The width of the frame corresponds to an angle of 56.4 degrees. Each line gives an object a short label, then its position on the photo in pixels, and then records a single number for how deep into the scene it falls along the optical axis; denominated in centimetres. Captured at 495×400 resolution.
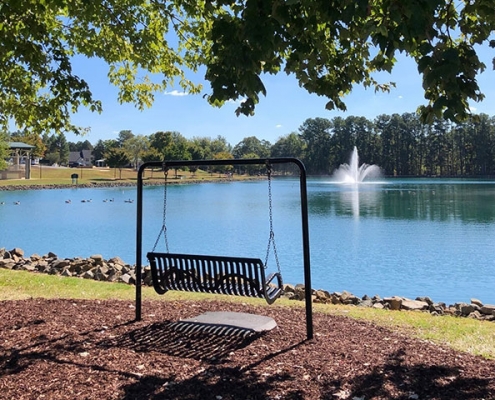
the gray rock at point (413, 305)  851
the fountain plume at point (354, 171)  9481
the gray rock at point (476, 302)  907
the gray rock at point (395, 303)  854
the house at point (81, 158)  13338
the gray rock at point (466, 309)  847
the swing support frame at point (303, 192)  478
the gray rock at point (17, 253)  1404
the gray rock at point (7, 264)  1165
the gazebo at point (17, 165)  7250
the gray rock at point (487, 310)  835
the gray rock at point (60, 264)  1191
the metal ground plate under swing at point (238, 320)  501
